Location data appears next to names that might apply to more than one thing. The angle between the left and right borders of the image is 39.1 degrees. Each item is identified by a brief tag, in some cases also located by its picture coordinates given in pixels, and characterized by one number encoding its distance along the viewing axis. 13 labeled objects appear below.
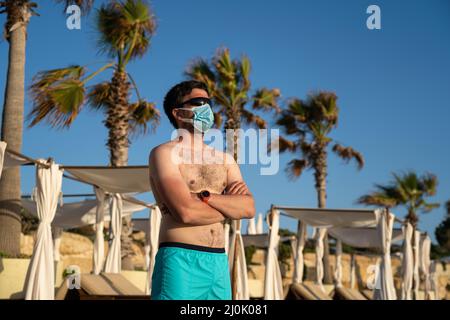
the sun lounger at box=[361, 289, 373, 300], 24.24
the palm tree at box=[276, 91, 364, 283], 26.25
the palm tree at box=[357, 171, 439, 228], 30.28
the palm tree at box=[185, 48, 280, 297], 21.30
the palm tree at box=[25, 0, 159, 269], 17.16
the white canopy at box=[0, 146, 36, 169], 10.27
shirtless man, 2.46
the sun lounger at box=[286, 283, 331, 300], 17.27
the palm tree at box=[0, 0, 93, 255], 14.02
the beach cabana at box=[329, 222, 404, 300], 22.58
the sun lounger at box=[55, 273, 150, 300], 11.90
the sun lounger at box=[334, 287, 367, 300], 20.53
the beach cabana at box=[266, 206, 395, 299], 15.05
